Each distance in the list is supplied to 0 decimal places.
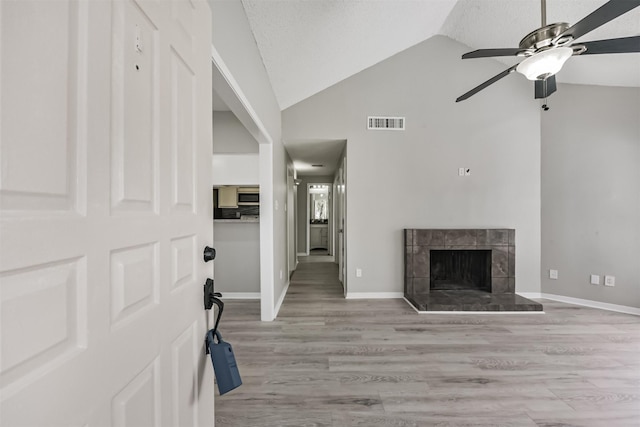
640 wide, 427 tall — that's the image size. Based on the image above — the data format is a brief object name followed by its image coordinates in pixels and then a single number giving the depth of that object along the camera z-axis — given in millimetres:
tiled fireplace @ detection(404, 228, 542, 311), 4016
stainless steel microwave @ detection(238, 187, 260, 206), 4191
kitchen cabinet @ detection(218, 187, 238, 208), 4145
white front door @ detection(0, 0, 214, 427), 426
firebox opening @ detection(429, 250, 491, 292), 4246
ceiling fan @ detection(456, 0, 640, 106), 1668
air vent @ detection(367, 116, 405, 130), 4145
